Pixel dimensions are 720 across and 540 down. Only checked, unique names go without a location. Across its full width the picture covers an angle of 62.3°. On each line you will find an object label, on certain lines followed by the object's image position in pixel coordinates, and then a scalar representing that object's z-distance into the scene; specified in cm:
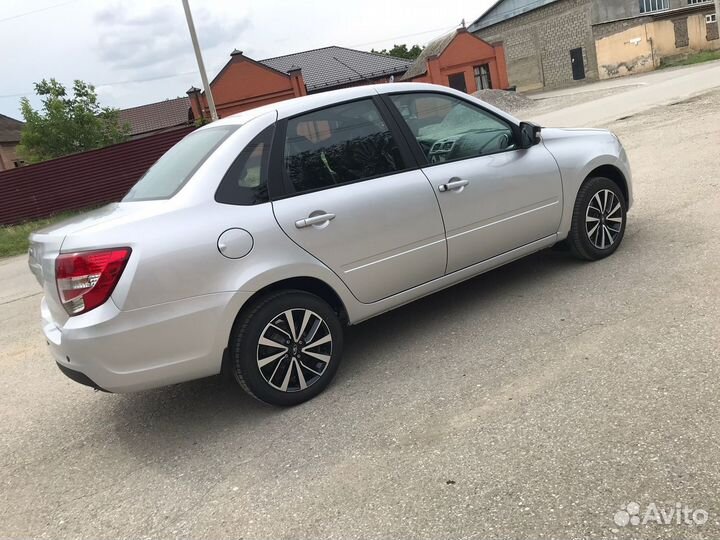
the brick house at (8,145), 4947
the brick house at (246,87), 3791
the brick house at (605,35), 4600
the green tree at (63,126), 3203
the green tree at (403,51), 9069
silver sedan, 313
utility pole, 2038
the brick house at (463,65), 4288
